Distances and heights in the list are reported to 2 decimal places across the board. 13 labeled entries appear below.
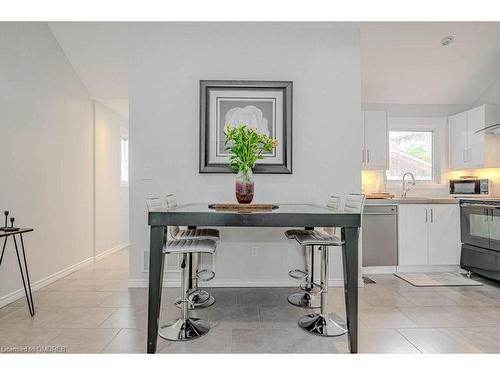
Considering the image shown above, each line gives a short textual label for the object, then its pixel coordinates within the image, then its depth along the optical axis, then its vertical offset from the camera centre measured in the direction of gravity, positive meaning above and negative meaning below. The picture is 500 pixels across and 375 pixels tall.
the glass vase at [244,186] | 2.79 +0.03
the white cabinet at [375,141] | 4.51 +0.64
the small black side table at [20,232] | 2.55 -0.34
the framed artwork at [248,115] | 3.56 +0.76
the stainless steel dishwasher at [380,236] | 4.11 -0.54
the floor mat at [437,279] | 3.69 -0.98
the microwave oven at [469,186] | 4.53 +0.06
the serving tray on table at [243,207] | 2.53 -0.13
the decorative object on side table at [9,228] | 2.68 -0.32
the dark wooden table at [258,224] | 2.09 -0.21
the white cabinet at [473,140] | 4.26 +0.66
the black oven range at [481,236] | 3.69 -0.51
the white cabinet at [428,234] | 4.17 -0.53
